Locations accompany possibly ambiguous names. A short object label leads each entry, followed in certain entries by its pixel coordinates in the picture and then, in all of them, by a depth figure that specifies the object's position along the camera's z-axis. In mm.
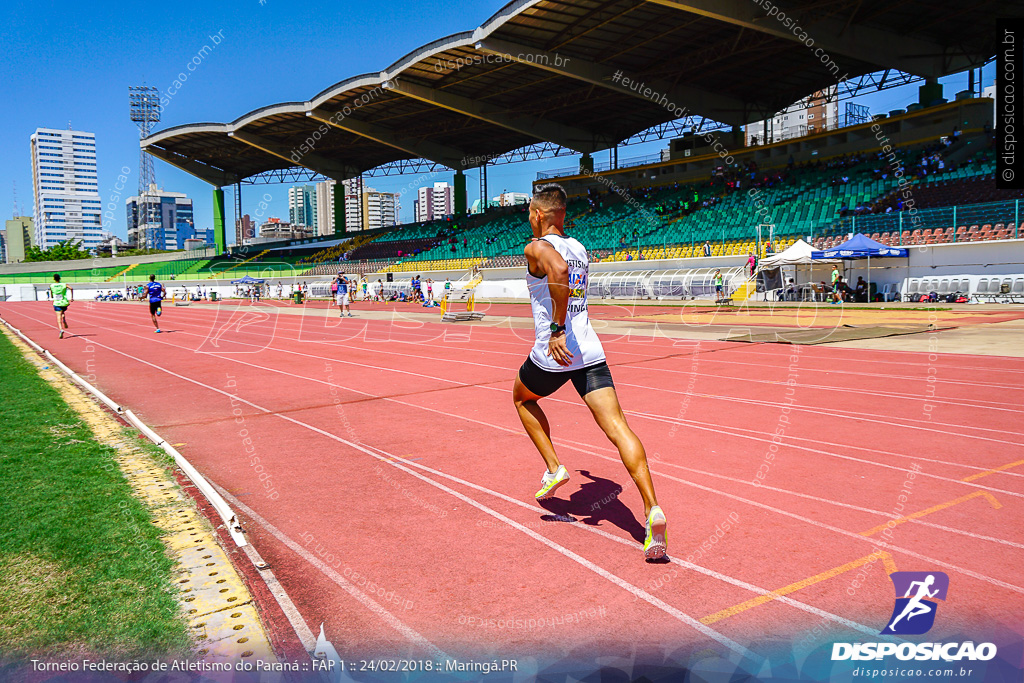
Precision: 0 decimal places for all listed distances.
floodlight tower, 74562
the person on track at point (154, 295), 22281
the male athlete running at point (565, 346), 3773
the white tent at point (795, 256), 27344
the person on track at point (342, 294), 29766
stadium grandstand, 31953
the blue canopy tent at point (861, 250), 24844
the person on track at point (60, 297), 19572
